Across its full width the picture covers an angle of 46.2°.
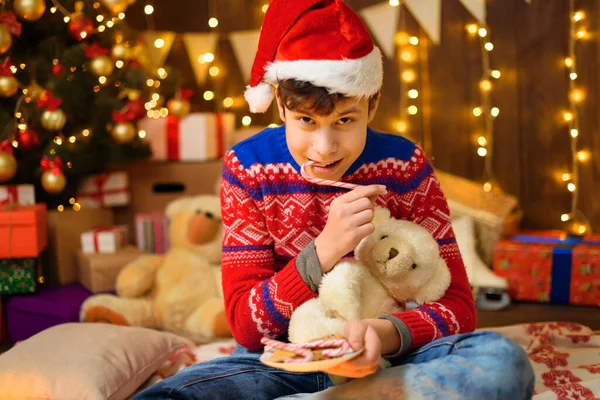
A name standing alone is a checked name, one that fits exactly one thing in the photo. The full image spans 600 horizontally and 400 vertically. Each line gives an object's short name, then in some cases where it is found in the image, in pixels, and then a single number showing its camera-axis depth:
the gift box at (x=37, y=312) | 2.26
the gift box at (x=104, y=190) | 2.66
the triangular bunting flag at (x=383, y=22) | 2.70
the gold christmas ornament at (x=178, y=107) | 2.76
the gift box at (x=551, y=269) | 2.35
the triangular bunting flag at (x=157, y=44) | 3.01
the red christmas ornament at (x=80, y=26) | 2.41
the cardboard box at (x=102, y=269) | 2.41
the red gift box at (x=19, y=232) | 2.23
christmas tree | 2.32
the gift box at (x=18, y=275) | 2.29
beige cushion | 1.49
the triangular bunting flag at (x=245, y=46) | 3.00
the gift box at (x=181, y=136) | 2.77
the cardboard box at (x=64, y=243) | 2.51
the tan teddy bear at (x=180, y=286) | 2.21
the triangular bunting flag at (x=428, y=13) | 2.65
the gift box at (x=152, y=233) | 2.63
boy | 1.05
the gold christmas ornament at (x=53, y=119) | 2.32
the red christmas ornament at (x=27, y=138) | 2.35
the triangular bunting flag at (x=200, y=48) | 3.05
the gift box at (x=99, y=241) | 2.51
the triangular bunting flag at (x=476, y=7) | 2.59
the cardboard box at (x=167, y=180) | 2.77
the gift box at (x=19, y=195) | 2.35
